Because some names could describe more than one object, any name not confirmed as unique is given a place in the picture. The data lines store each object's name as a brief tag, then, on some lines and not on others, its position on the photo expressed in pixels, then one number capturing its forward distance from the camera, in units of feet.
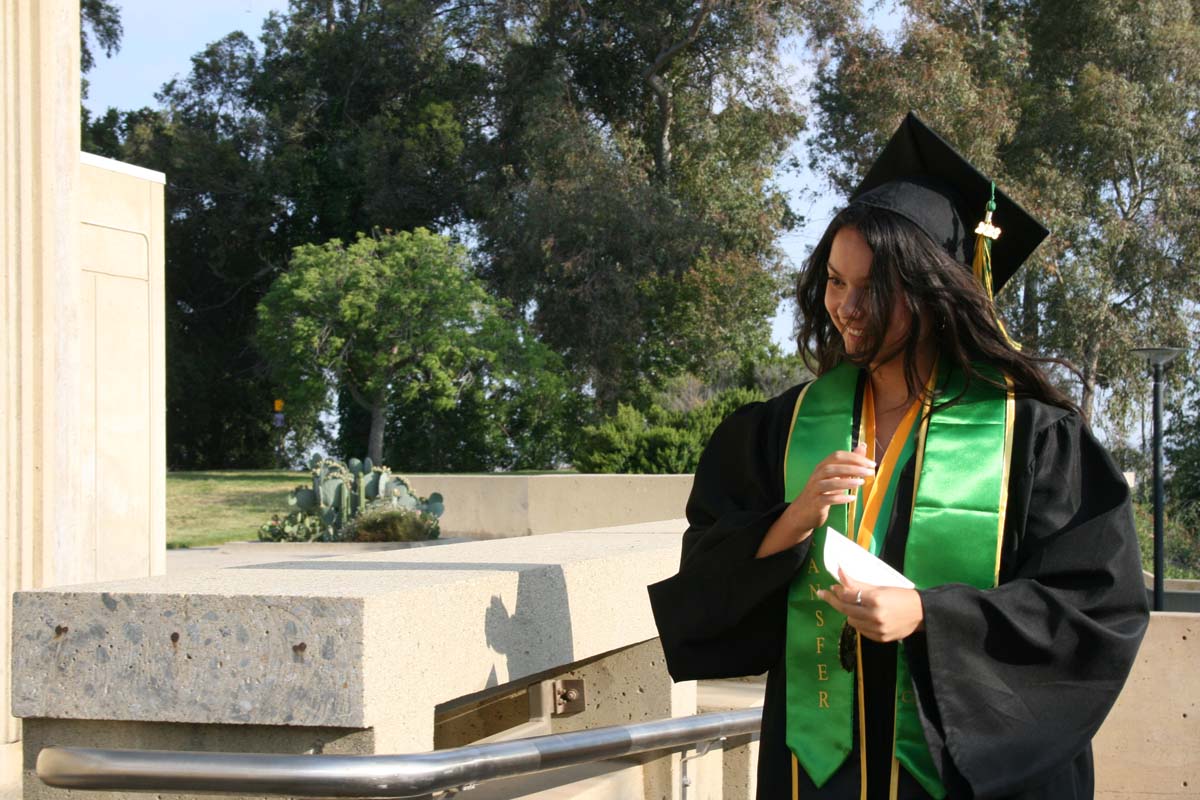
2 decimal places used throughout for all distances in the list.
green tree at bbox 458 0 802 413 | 100.37
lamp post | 57.98
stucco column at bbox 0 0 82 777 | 16.19
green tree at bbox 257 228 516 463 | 94.84
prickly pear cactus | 48.70
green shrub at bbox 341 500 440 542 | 48.49
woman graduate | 6.07
